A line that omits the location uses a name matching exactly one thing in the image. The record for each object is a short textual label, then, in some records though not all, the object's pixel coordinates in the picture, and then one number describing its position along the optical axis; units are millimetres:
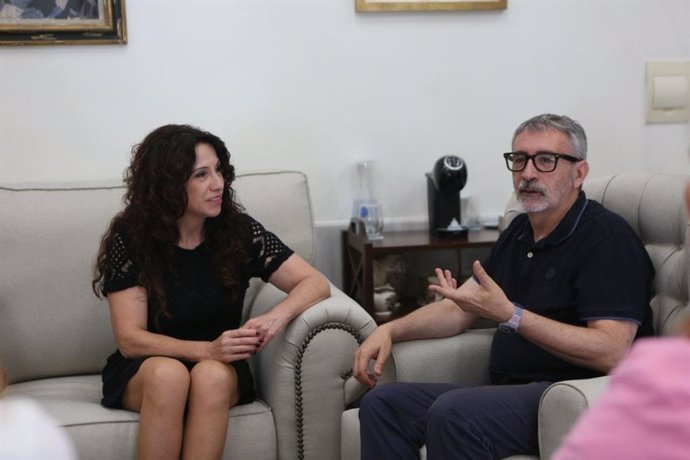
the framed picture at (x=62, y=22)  3246
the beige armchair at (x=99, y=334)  2535
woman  2492
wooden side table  3207
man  2131
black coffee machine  3354
